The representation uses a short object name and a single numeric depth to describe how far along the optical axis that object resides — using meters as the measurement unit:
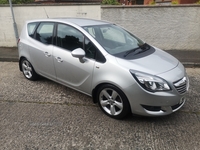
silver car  2.58
